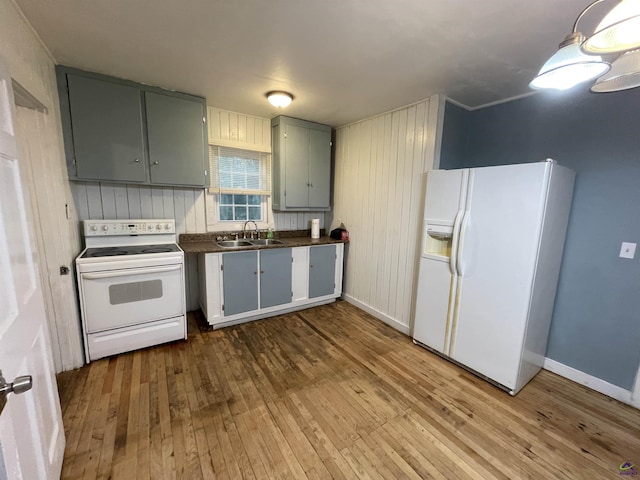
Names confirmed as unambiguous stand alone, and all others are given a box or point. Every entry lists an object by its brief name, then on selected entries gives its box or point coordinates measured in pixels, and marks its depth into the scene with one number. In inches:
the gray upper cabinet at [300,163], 132.1
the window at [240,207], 132.9
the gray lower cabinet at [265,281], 112.1
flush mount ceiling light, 101.0
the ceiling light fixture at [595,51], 30.0
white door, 34.0
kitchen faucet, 136.7
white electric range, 86.4
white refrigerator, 75.5
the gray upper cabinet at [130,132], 87.9
